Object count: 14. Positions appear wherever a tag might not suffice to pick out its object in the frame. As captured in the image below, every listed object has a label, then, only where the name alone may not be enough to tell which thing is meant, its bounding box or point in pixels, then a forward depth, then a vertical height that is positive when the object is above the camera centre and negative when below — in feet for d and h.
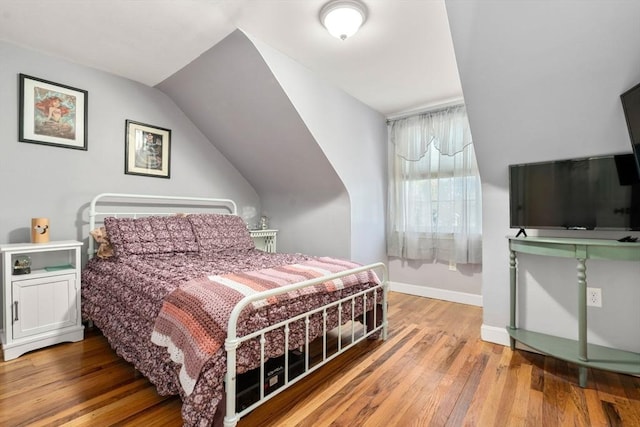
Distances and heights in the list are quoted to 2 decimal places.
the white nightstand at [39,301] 6.97 -2.12
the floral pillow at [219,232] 9.96 -0.64
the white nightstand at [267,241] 13.21 -1.19
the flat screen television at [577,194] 6.05 +0.42
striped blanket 4.37 -1.54
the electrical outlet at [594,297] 6.68 -1.85
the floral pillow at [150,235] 8.45 -0.63
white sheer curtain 11.24 +0.95
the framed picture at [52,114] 8.11 +2.82
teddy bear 8.50 -0.82
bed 4.39 -1.73
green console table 5.66 -2.04
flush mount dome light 6.33 +4.26
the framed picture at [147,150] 10.11 +2.21
